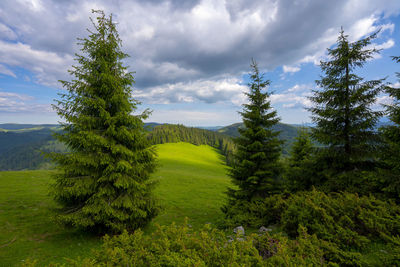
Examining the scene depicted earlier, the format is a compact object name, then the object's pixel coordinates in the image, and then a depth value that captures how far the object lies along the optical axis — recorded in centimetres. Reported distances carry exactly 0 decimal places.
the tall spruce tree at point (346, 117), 999
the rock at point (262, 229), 893
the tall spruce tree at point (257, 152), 1243
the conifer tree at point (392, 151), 834
